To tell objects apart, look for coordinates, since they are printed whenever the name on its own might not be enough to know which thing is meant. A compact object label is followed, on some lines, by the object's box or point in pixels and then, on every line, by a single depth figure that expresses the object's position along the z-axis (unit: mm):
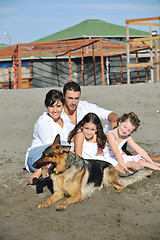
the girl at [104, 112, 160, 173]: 4629
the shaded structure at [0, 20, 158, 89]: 21562
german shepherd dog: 3475
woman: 4445
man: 4695
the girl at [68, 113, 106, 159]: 4402
